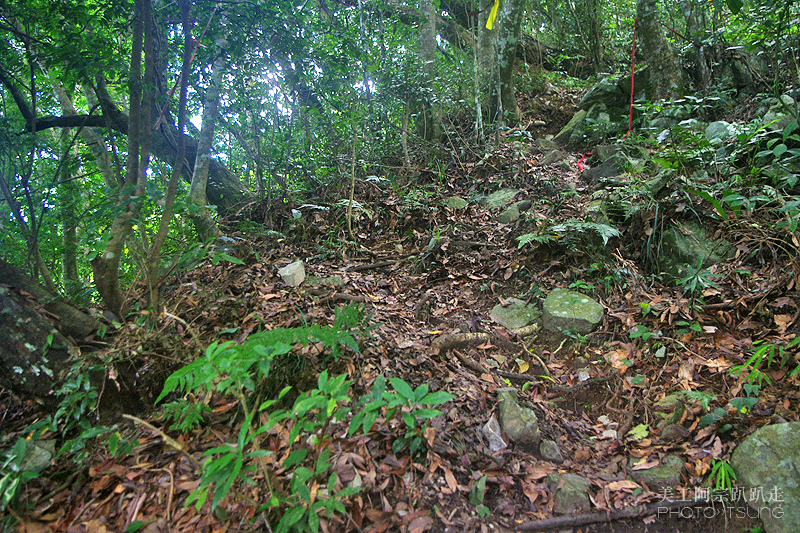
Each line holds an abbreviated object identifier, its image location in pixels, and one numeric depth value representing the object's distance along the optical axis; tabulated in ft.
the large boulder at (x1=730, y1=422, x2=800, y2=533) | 6.50
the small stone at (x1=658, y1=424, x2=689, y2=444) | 8.29
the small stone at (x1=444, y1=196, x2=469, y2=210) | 18.04
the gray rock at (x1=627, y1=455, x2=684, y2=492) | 7.49
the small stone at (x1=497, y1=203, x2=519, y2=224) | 16.52
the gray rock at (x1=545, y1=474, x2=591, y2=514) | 7.11
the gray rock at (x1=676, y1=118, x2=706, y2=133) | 15.72
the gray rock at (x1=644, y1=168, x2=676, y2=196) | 13.03
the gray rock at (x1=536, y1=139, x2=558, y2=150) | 22.09
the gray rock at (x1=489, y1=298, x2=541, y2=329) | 12.34
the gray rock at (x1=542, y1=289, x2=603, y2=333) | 11.40
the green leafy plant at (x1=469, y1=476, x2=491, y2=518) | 6.86
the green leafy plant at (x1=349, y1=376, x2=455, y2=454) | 5.41
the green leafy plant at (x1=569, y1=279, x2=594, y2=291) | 12.36
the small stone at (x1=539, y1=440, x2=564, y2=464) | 8.17
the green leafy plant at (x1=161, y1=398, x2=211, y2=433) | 7.27
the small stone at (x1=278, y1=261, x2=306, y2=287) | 12.47
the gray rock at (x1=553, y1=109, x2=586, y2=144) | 22.15
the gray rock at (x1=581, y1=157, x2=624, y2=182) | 17.08
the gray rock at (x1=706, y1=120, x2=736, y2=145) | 13.74
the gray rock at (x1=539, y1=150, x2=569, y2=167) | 20.11
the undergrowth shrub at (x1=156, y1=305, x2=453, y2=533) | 5.11
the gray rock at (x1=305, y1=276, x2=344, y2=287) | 12.94
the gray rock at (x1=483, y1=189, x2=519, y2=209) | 17.91
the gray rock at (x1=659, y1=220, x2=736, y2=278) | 11.51
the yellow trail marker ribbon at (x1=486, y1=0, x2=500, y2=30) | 18.74
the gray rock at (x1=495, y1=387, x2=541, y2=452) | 8.44
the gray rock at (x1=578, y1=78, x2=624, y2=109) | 21.58
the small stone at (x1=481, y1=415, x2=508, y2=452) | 8.25
